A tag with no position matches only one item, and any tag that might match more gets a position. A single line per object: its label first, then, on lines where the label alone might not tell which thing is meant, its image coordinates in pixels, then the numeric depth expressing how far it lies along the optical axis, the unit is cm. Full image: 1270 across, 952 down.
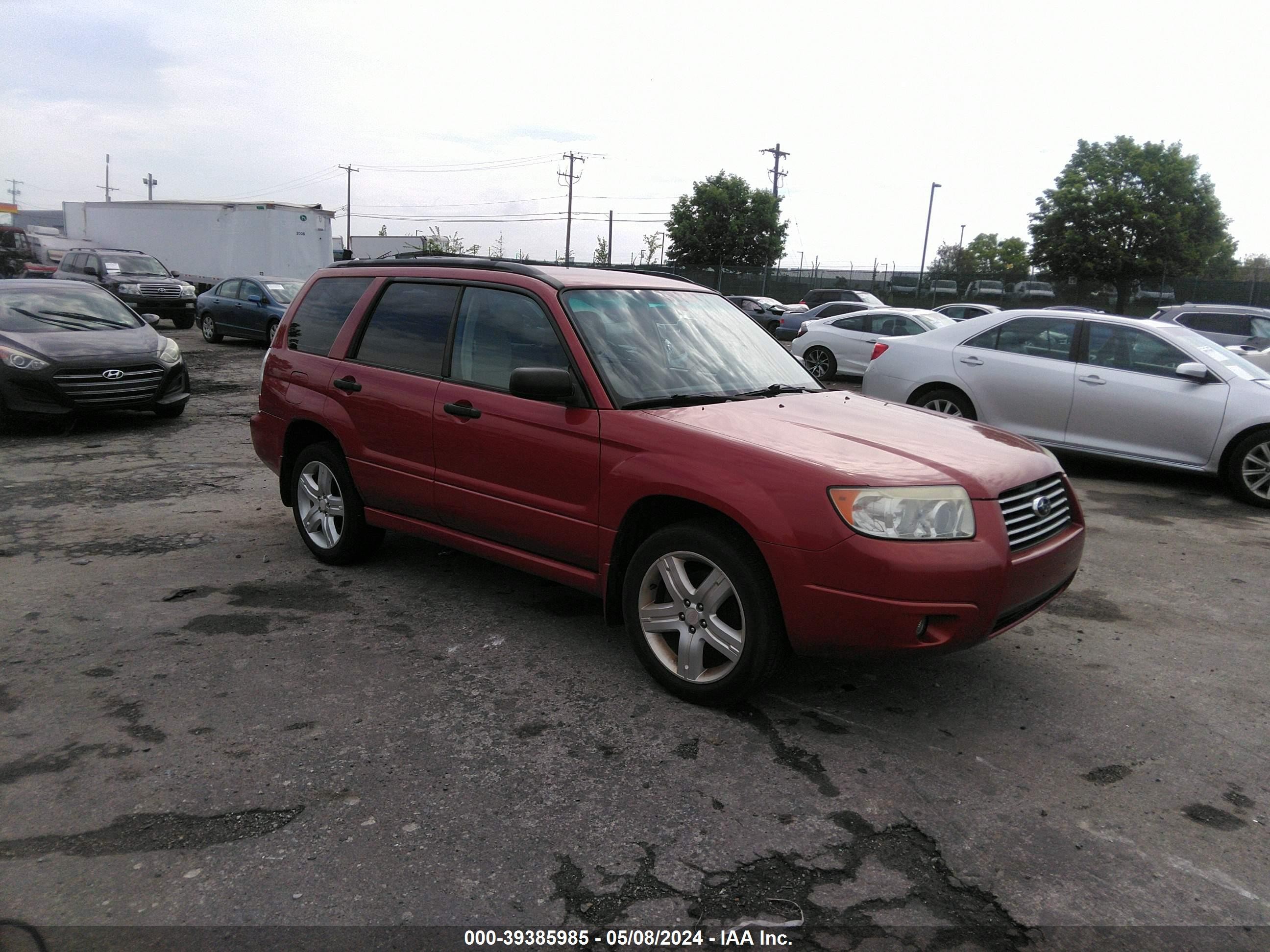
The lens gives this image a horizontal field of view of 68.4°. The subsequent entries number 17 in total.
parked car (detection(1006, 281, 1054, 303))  3378
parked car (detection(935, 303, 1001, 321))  2388
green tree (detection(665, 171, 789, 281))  5872
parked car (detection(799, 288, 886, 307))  3019
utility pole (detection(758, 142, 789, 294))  6350
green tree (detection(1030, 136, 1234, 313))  4425
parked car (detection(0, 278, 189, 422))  929
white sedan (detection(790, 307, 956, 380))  1608
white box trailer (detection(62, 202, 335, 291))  2670
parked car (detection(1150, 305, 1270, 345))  1476
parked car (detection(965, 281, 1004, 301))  3647
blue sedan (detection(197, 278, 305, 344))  1894
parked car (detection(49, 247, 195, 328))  2164
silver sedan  794
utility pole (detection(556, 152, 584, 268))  7029
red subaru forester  338
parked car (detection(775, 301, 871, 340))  2497
